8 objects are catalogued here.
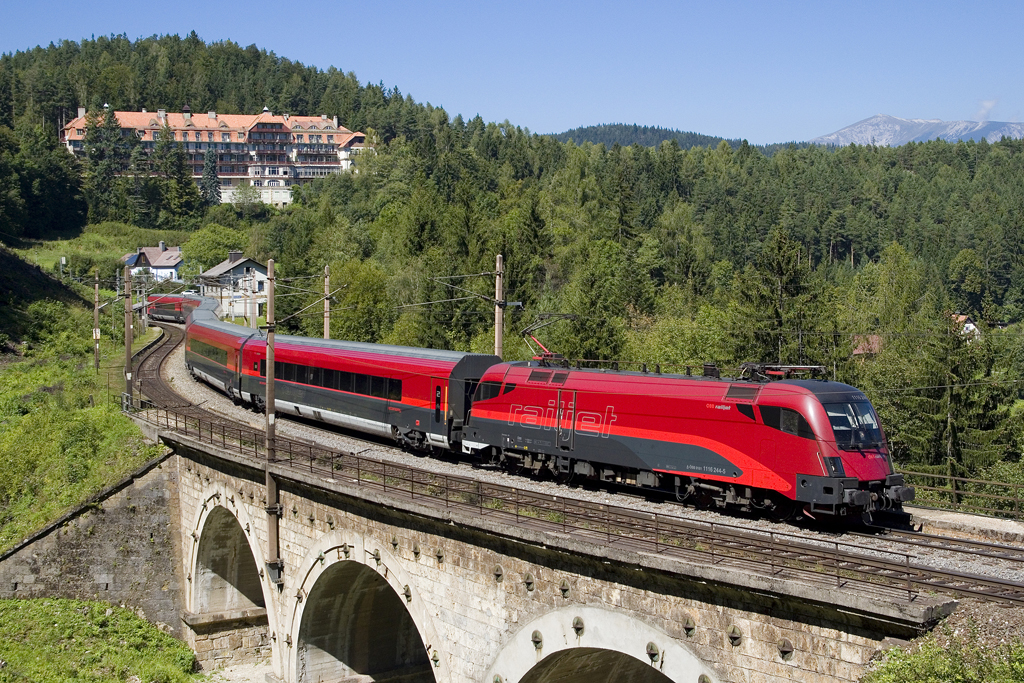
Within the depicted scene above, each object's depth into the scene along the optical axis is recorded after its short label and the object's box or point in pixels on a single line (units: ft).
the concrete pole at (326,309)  129.08
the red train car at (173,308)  262.67
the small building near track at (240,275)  314.76
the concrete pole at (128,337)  131.23
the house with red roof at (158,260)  361.71
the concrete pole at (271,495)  81.14
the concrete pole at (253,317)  255.35
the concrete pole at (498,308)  94.18
